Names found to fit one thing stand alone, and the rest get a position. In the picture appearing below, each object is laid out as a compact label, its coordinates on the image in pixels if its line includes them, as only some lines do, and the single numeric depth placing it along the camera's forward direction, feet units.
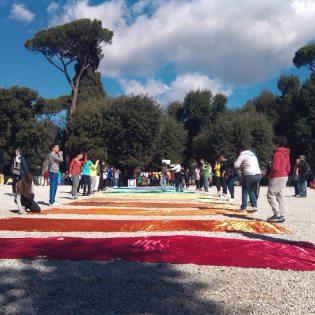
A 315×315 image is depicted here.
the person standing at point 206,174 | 81.33
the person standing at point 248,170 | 38.83
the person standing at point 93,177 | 68.83
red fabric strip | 18.28
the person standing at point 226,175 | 62.69
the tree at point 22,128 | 160.96
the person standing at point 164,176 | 88.70
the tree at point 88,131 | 138.41
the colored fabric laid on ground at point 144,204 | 47.52
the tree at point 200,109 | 207.00
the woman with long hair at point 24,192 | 36.37
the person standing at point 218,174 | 71.00
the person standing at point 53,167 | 44.96
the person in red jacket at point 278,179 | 32.65
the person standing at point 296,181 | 71.72
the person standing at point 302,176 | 67.26
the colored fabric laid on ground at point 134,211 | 38.70
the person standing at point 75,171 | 56.29
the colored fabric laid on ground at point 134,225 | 27.40
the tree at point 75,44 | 166.09
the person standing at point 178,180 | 87.55
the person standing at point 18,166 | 38.29
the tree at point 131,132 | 138.21
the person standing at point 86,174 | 64.19
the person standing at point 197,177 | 98.22
